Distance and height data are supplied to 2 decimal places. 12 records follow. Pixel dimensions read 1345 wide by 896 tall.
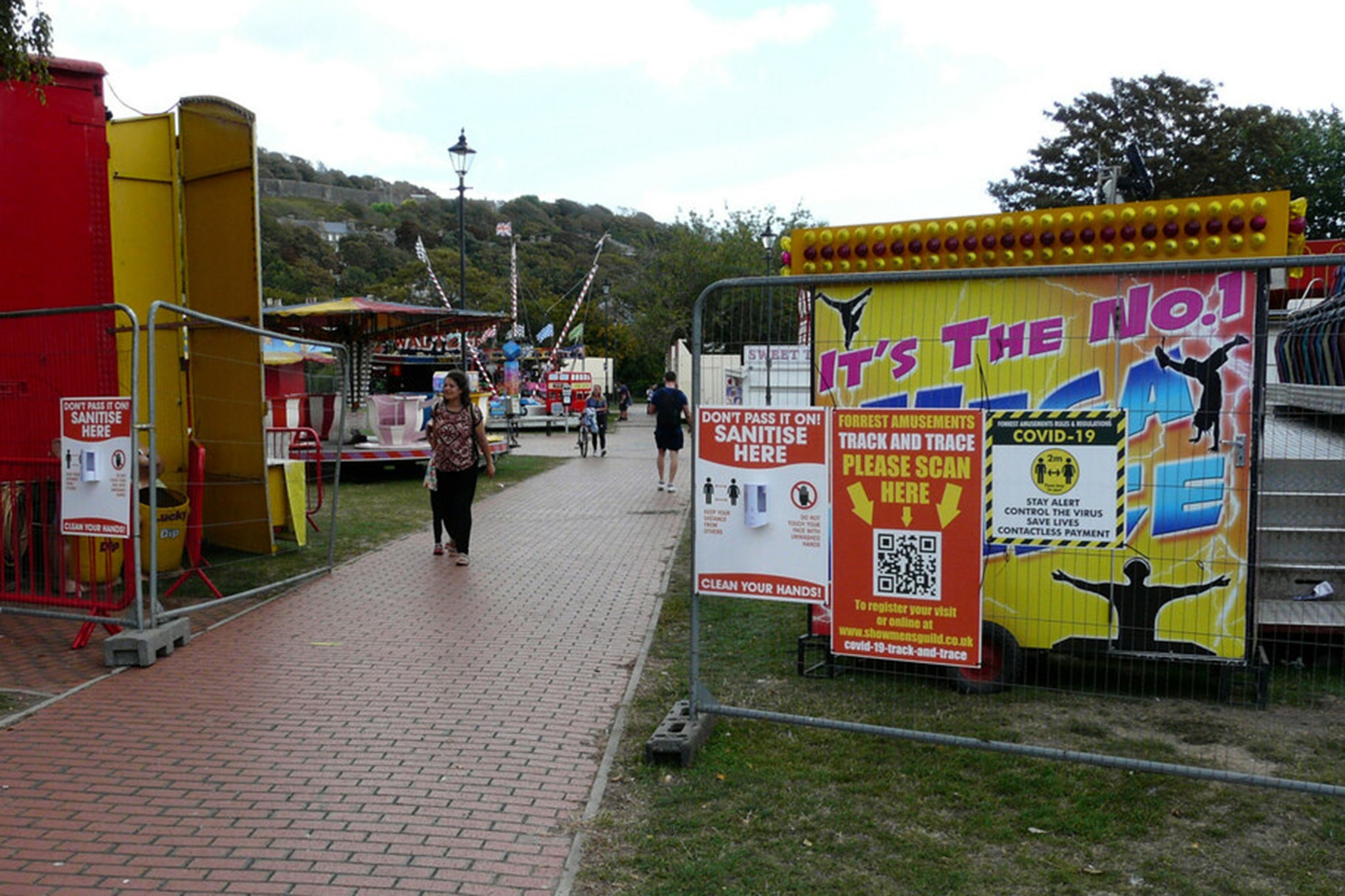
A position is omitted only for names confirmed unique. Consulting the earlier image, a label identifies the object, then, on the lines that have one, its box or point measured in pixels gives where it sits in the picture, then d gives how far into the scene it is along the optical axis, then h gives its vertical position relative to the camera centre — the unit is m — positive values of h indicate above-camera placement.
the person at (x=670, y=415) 15.86 -0.19
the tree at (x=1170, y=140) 38.97 +10.22
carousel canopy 19.44 +1.62
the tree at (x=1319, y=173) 46.22 +10.46
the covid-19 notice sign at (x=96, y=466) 6.79 -0.43
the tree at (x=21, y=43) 6.73 +2.40
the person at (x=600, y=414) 25.28 -0.27
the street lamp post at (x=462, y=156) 26.83 +6.39
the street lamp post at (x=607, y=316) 47.78 +5.64
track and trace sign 4.70 -0.61
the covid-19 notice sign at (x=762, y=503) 4.95 -0.49
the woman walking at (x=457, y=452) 10.09 -0.48
